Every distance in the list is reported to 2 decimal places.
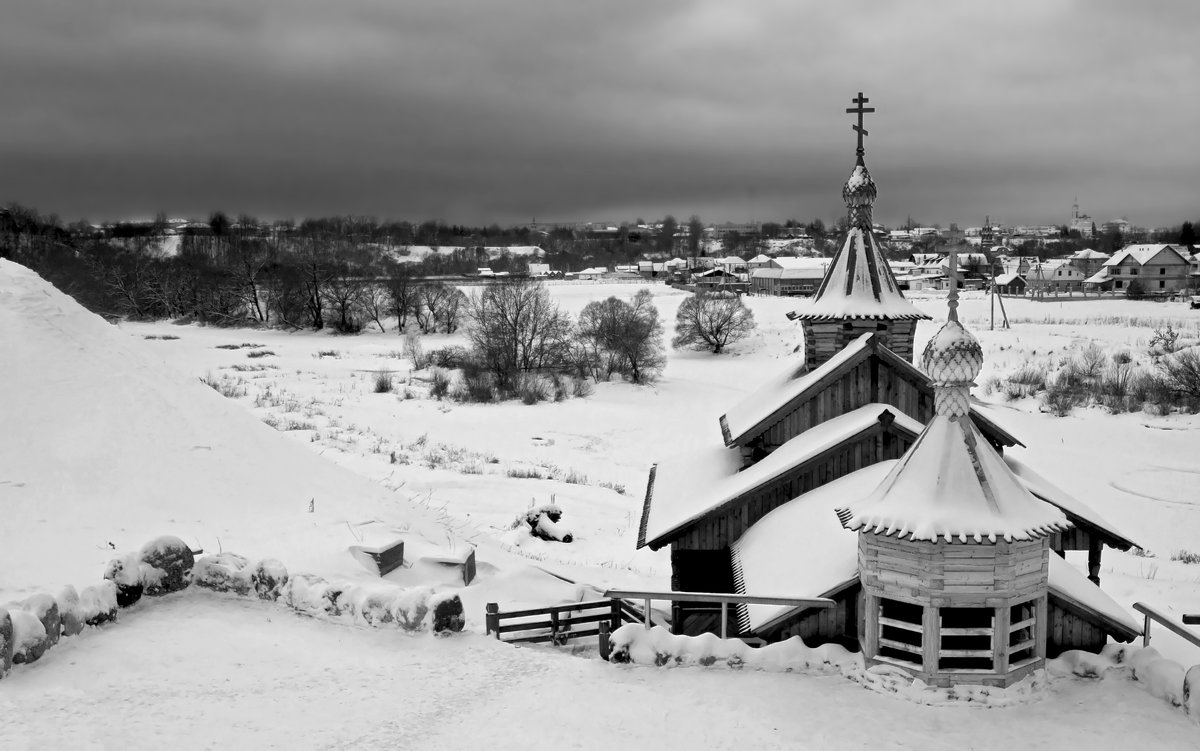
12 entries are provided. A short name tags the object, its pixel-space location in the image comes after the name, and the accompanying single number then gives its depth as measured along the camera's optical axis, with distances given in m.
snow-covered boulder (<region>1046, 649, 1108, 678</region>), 10.14
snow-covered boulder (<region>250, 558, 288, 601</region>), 11.61
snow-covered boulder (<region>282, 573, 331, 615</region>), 11.37
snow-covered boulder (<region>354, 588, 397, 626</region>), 11.16
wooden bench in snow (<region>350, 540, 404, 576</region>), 13.48
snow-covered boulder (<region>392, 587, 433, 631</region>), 11.06
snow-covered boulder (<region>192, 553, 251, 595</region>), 11.69
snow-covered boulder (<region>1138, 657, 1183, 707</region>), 9.40
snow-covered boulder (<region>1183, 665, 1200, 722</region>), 9.15
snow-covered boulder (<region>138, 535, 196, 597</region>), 11.33
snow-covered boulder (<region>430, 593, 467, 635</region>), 11.06
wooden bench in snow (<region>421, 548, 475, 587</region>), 14.30
